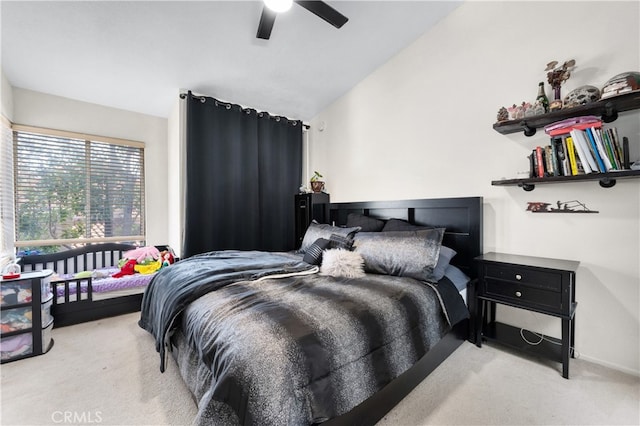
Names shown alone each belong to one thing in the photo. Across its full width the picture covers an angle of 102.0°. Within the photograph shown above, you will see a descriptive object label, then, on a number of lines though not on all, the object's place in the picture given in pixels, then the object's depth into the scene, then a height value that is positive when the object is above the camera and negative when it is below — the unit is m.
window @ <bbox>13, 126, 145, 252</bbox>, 3.26 +0.29
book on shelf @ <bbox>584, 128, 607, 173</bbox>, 1.62 +0.38
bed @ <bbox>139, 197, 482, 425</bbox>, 0.96 -0.55
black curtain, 3.44 +0.49
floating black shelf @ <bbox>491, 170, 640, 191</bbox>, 1.52 +0.21
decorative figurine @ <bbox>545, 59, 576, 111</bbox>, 1.79 +0.95
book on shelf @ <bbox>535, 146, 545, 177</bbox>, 1.87 +0.36
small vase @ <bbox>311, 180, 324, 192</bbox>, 3.91 +0.39
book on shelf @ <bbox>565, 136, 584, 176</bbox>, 1.73 +0.37
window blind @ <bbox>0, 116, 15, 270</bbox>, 2.75 +0.17
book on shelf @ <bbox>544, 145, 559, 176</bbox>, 1.80 +0.35
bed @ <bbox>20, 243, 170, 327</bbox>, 2.59 -0.80
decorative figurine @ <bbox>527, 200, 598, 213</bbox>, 1.84 +0.03
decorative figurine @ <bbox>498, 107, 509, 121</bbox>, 2.01 +0.75
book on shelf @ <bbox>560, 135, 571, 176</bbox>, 1.76 +0.35
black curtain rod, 3.31 +1.50
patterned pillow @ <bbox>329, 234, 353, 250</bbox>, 2.35 -0.29
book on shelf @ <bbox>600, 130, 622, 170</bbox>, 1.58 +0.38
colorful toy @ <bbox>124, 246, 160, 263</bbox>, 3.34 -0.58
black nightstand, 1.66 -0.58
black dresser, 3.84 +0.01
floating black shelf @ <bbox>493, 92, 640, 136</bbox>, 1.53 +0.65
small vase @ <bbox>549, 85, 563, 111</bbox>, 1.76 +0.76
